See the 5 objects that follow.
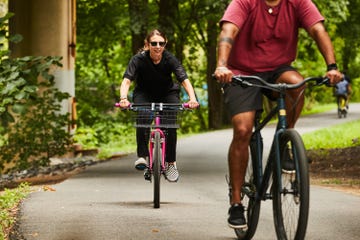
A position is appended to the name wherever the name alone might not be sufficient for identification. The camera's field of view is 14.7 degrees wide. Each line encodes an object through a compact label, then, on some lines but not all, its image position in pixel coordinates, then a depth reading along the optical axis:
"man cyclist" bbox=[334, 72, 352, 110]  51.24
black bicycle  8.25
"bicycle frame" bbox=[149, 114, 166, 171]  14.61
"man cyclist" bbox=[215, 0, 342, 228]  9.30
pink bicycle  14.20
